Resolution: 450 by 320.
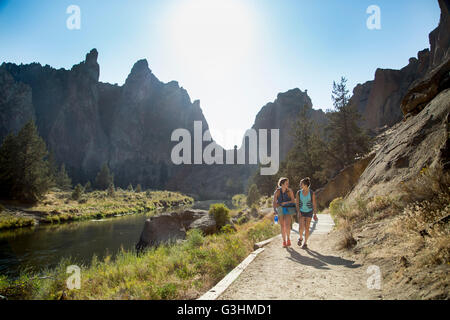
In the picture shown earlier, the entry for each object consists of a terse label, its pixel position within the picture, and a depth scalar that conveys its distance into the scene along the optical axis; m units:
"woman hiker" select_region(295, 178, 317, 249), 6.57
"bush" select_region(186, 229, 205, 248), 9.35
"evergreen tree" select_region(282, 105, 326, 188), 27.30
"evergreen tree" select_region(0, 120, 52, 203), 31.27
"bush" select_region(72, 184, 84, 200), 41.22
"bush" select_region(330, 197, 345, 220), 8.75
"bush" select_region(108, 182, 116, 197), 55.35
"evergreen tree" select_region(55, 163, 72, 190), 58.30
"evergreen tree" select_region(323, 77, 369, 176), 24.12
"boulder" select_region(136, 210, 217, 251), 15.75
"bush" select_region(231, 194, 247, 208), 51.30
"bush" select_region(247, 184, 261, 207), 34.66
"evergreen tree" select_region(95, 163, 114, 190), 71.22
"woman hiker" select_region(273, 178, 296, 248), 6.65
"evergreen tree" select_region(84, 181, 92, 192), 65.15
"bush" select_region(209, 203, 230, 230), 16.23
